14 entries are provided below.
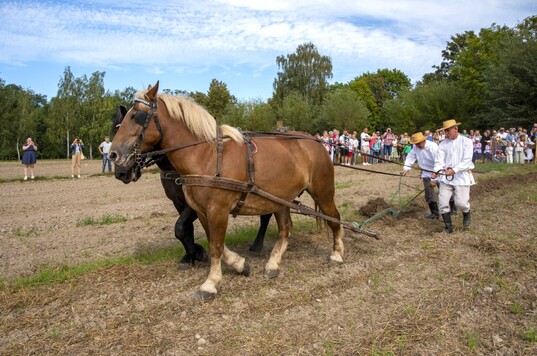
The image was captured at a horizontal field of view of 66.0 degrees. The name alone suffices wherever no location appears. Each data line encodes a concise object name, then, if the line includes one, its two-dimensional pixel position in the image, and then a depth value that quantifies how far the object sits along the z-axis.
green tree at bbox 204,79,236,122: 54.62
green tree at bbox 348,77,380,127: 65.56
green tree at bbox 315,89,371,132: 46.62
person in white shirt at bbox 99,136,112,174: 20.95
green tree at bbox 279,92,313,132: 49.97
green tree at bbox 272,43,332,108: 59.28
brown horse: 4.69
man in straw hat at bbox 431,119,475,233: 7.29
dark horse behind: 5.08
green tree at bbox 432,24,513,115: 37.00
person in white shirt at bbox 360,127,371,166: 23.72
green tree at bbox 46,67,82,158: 51.81
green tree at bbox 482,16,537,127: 29.52
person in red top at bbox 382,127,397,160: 24.58
